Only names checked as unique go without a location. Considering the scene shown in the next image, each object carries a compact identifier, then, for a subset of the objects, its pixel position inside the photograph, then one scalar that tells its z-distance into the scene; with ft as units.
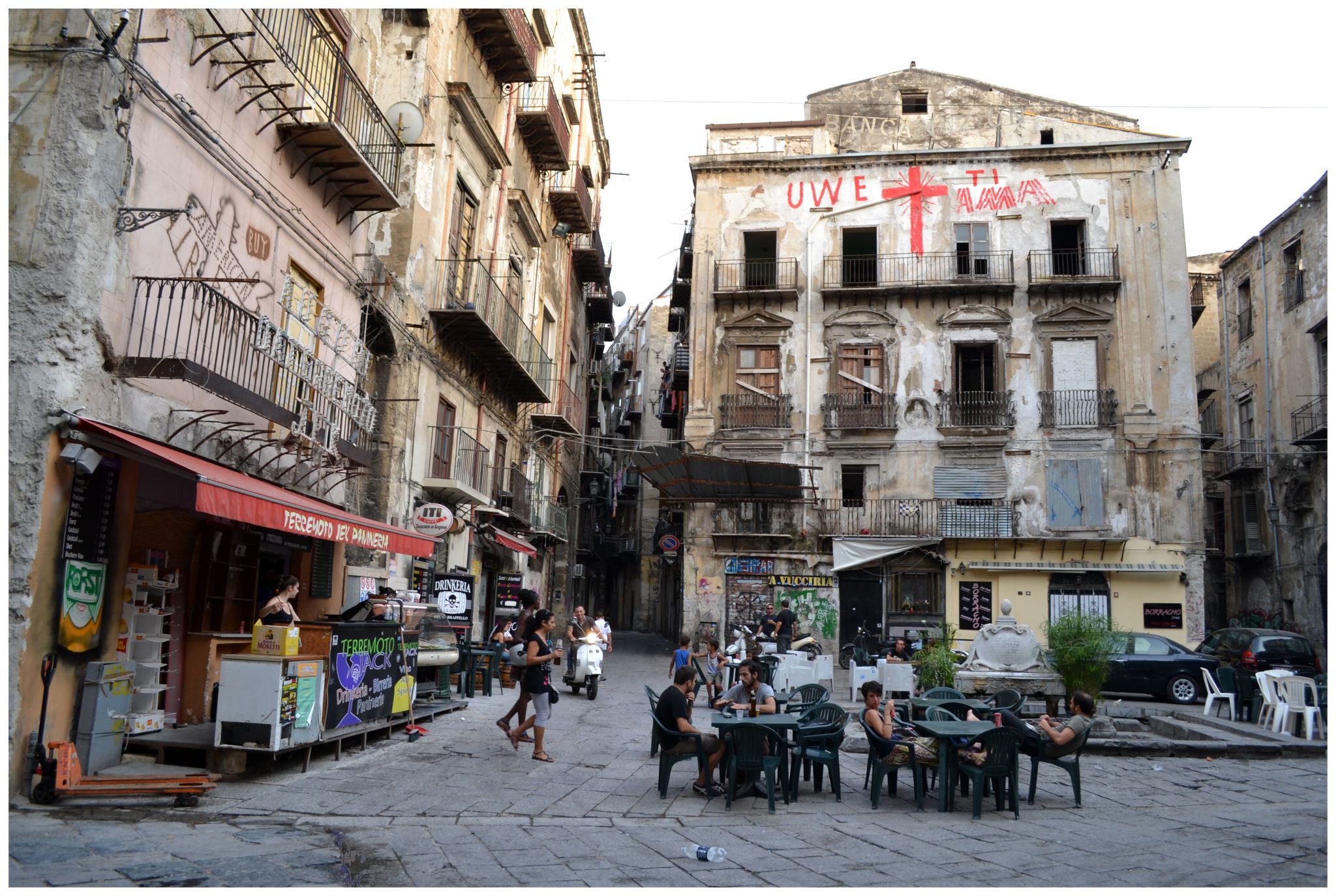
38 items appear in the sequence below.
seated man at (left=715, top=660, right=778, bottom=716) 31.78
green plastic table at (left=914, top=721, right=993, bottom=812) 26.63
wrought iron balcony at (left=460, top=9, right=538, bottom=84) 61.31
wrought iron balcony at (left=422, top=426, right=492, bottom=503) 57.82
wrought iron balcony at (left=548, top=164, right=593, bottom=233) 85.61
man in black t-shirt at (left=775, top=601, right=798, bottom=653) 64.49
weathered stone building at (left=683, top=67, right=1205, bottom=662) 84.64
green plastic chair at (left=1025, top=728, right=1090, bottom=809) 27.43
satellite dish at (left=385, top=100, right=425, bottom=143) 51.70
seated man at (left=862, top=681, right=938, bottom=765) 27.45
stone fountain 42.78
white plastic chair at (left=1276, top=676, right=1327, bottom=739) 40.14
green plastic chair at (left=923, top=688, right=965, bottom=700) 35.32
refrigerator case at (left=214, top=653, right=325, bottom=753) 27.30
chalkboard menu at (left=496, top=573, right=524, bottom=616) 65.36
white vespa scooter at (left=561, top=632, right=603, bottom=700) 51.88
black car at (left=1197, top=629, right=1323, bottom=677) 59.16
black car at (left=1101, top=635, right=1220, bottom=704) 57.11
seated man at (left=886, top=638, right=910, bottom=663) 55.90
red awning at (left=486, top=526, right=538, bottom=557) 66.39
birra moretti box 28.53
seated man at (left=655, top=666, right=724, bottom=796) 28.04
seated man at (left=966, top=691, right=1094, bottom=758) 27.25
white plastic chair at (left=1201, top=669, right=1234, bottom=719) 46.70
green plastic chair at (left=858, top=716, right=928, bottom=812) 27.07
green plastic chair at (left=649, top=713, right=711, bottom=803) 28.09
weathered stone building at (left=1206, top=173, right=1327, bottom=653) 88.22
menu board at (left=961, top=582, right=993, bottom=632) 84.23
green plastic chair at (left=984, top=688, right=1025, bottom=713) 34.30
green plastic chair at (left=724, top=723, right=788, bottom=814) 26.68
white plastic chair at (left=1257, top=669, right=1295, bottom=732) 41.34
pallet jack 23.41
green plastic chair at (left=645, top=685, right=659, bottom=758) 30.81
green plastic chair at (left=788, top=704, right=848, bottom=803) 28.22
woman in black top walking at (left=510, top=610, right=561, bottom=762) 33.30
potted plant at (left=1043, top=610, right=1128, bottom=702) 42.70
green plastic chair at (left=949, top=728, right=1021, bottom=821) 26.12
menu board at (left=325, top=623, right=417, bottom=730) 31.14
